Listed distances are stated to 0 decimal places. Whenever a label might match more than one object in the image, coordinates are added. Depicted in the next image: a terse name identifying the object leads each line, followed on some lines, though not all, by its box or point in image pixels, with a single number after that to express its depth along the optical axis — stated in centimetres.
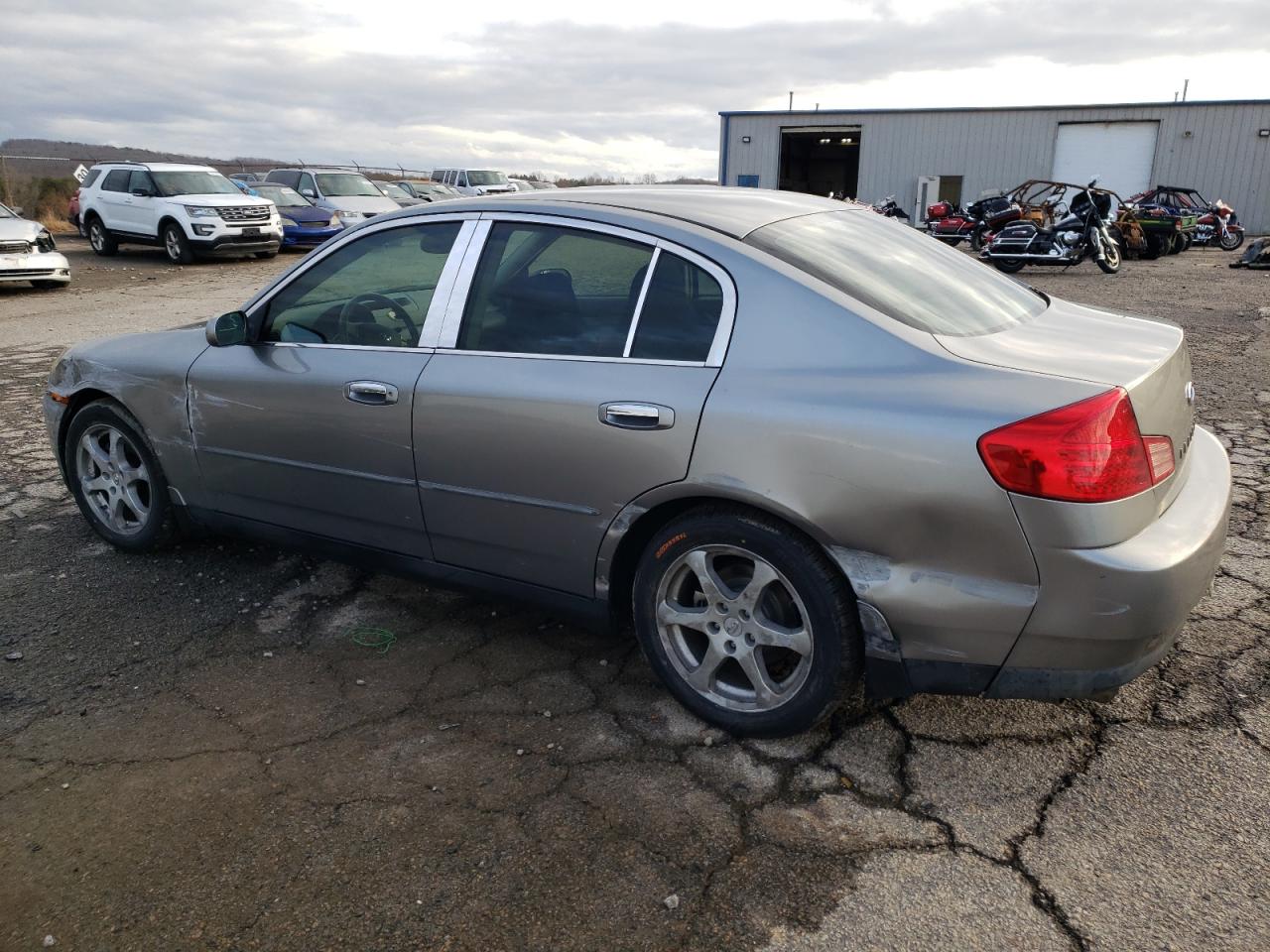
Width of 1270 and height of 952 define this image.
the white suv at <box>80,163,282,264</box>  1775
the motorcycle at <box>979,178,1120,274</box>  1588
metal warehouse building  2889
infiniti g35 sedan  230
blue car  2052
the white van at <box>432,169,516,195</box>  3086
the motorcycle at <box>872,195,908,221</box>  2638
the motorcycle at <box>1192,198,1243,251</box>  2167
